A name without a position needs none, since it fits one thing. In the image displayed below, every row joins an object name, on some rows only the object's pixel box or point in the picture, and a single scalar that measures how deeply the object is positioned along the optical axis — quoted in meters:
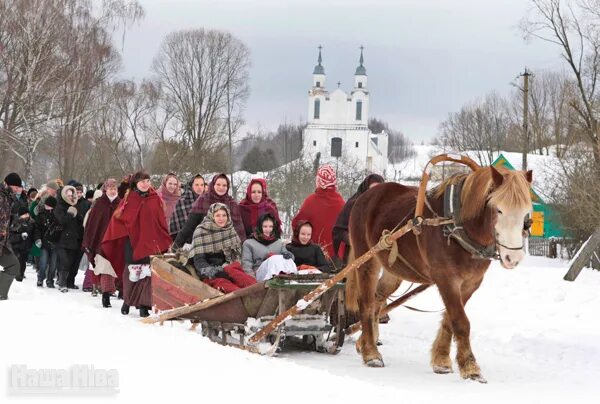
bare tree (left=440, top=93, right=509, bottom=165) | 62.31
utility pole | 28.52
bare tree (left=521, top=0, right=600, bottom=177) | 20.41
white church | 105.56
